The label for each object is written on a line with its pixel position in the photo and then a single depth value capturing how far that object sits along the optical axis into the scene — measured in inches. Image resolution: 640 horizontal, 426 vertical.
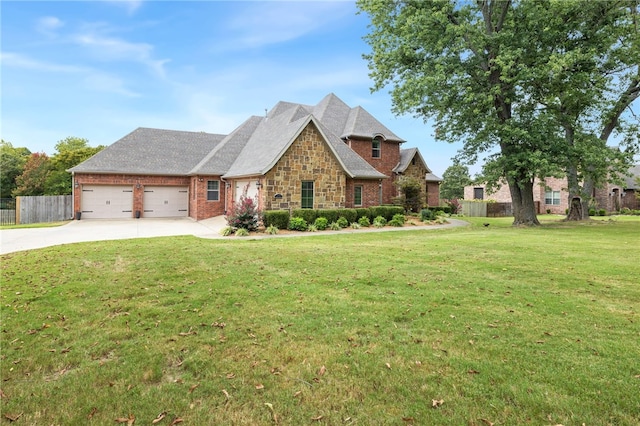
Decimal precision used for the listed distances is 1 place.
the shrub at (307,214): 710.5
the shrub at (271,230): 639.8
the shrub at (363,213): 789.1
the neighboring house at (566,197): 1497.3
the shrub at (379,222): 771.1
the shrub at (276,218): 666.2
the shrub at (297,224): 680.4
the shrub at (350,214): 758.0
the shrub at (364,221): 766.5
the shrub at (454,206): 1357.8
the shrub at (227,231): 613.5
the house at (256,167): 755.4
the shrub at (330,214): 732.5
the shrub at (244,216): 636.7
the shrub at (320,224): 700.0
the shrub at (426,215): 902.4
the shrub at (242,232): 605.3
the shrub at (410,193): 1007.0
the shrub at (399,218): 806.9
